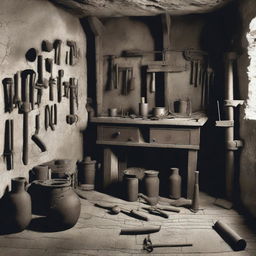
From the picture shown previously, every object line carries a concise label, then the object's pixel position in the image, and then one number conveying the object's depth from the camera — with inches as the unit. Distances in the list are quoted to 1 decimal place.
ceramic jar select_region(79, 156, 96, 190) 207.5
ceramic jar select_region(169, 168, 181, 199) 191.3
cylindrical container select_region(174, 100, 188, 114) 208.2
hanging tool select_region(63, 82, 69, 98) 194.8
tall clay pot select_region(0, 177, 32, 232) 138.1
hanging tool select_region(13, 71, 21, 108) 147.6
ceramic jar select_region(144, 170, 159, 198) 190.1
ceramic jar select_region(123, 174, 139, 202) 188.7
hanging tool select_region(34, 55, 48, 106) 165.2
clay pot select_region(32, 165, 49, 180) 163.9
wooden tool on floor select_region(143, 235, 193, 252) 129.7
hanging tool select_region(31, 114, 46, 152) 159.3
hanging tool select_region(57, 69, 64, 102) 186.7
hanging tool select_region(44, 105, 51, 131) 176.2
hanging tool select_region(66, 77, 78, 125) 200.9
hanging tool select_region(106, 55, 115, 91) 224.7
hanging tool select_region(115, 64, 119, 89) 223.0
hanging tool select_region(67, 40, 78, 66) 198.4
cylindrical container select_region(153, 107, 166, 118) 203.6
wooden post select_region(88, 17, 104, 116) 218.8
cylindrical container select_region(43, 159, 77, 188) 174.1
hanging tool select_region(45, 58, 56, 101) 173.9
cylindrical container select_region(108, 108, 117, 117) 217.5
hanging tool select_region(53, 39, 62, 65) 182.1
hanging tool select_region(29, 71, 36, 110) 155.0
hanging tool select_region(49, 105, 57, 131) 179.9
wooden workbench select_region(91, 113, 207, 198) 186.5
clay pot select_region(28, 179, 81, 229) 142.9
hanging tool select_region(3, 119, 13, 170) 144.8
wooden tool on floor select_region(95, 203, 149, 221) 162.7
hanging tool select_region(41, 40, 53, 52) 167.2
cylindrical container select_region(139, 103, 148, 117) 211.6
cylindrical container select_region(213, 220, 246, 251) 130.3
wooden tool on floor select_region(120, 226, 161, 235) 143.9
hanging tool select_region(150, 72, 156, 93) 216.2
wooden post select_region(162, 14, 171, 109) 209.6
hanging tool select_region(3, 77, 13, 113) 142.6
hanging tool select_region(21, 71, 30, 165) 151.3
